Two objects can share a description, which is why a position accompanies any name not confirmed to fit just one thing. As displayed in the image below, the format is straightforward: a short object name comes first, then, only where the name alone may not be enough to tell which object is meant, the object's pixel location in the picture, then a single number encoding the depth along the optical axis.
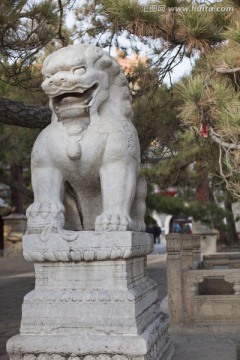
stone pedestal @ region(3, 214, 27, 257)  17.66
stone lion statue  3.19
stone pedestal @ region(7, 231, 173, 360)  2.90
